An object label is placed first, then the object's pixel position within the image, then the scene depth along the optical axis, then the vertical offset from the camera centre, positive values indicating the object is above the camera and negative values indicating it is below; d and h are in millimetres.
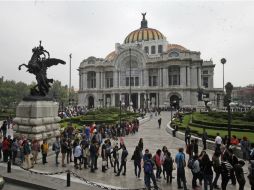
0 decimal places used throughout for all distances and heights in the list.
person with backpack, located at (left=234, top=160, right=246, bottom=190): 8424 -2423
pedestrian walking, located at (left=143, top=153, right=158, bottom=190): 9203 -2560
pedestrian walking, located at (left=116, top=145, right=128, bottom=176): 10977 -2472
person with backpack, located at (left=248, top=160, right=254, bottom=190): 8055 -2321
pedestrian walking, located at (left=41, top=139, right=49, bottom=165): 12914 -2523
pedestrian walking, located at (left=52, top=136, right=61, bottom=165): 12947 -2367
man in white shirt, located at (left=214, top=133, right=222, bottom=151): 14348 -2277
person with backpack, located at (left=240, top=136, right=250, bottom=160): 13617 -2472
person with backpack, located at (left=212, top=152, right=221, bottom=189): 9352 -2345
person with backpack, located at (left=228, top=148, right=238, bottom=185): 9164 -2225
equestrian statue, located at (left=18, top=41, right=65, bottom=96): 16922 +2021
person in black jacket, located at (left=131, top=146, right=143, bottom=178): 10778 -2406
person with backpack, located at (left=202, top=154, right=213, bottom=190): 8984 -2454
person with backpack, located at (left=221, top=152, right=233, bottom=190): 9000 -2511
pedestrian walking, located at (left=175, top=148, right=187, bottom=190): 9410 -2437
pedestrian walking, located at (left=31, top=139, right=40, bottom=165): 12794 -2437
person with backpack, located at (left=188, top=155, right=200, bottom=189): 9352 -2441
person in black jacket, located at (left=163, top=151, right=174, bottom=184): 10031 -2509
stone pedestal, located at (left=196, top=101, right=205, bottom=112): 57125 -1297
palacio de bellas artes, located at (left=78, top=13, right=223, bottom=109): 69562 +6836
